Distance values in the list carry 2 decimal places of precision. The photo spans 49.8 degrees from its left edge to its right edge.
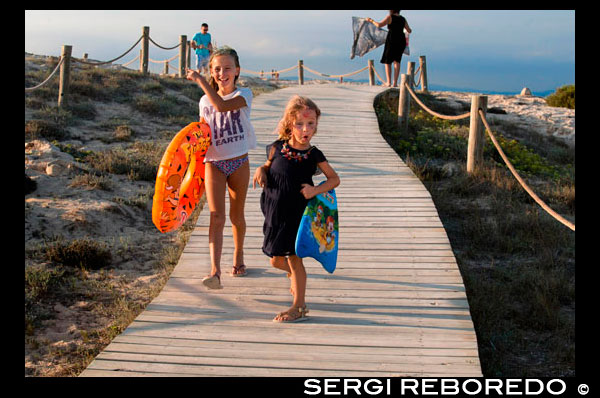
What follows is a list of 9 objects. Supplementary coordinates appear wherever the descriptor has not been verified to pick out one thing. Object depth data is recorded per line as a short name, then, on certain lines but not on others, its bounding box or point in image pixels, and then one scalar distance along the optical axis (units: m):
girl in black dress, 4.21
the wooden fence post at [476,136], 9.48
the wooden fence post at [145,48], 19.23
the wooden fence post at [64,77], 13.70
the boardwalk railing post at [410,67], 18.29
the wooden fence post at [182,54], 20.62
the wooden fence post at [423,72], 23.47
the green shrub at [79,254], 6.72
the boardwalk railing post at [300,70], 26.33
